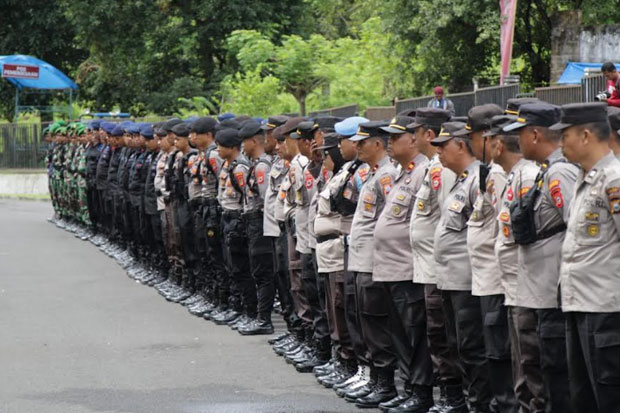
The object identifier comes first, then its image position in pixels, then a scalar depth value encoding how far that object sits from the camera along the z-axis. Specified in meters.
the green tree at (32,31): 51.25
